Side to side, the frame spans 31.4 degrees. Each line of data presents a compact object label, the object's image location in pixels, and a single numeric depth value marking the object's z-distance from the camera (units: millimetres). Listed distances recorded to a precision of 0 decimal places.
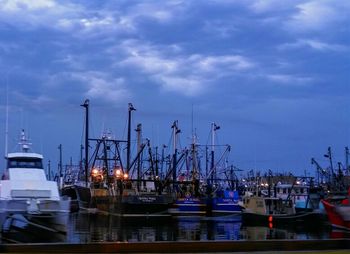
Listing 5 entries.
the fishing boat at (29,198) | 39225
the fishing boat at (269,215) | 62531
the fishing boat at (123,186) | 66750
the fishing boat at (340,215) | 43875
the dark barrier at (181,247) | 16625
